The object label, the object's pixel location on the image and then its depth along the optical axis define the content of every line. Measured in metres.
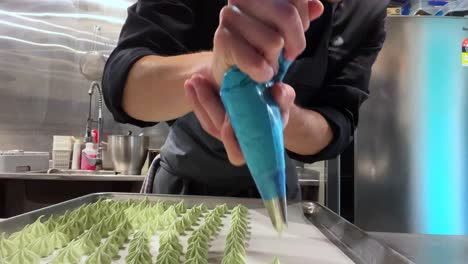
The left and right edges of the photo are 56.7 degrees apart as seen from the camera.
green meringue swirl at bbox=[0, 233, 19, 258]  0.86
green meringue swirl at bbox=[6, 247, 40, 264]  0.81
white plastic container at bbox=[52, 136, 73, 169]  2.60
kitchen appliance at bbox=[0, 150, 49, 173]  2.15
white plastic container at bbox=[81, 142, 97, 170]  2.50
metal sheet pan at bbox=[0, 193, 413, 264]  0.89
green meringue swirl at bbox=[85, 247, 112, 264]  0.84
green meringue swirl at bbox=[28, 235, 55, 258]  0.90
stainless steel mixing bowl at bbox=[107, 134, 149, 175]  2.38
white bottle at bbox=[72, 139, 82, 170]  2.56
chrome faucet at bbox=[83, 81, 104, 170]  2.51
